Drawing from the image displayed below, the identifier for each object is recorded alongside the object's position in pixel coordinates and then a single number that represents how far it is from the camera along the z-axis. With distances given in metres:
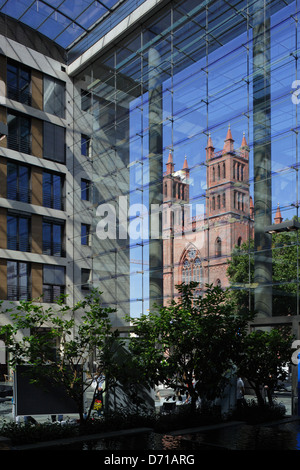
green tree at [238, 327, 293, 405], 16.39
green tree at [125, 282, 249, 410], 14.35
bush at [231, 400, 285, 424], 15.65
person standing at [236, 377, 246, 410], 17.24
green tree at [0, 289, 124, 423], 12.84
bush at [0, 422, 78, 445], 11.60
